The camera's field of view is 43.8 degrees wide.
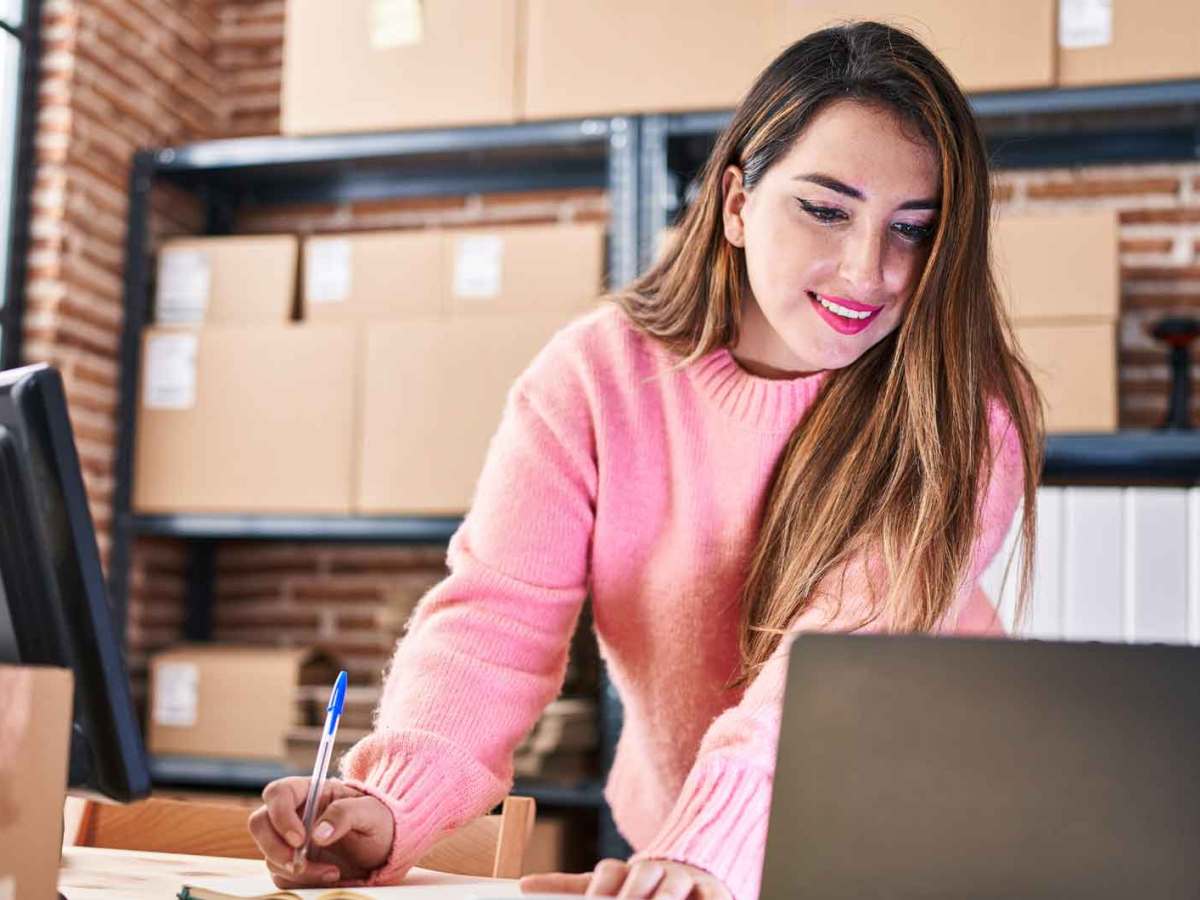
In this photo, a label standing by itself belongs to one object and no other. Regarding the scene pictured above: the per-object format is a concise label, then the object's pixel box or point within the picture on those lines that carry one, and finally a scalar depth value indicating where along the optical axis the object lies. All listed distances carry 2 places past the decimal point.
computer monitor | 0.82
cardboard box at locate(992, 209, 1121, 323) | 2.43
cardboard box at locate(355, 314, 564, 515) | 2.70
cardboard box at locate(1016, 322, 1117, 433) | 2.42
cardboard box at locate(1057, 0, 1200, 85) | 2.45
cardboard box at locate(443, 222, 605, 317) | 2.73
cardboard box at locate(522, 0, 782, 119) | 2.62
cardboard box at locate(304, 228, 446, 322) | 2.81
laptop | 0.68
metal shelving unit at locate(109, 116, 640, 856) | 2.72
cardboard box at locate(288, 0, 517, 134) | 2.77
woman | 1.25
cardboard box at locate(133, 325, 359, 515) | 2.79
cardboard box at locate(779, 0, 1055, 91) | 2.50
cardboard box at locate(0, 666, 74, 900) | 0.76
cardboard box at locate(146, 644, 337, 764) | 2.80
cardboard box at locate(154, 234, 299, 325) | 2.89
